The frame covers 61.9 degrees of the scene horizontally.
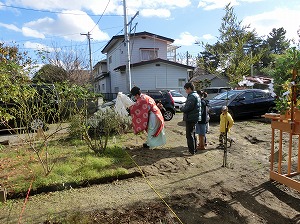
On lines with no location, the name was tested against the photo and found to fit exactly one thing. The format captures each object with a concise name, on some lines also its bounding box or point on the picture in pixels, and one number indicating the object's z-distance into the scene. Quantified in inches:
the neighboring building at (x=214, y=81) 1471.5
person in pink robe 246.5
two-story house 875.4
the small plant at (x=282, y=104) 152.1
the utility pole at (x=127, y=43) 654.5
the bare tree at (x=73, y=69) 919.0
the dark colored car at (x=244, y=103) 436.6
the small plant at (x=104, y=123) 233.1
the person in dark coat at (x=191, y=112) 230.2
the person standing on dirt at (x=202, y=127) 258.2
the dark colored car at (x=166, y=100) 485.1
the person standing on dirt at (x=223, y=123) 243.4
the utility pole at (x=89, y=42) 1009.5
